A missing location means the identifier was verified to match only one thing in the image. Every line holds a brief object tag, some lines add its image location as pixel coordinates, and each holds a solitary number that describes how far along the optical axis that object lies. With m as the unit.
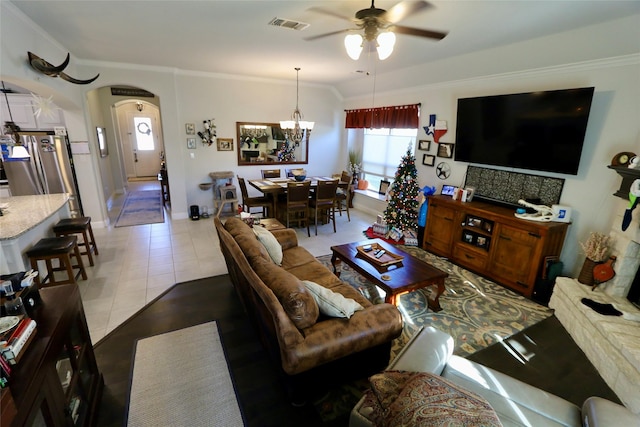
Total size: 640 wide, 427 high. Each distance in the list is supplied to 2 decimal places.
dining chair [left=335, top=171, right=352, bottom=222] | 5.87
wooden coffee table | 2.70
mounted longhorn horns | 3.00
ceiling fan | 2.05
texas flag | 4.69
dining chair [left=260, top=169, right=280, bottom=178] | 6.32
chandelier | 6.14
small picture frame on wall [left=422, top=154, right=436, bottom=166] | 4.97
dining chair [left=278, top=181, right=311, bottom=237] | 4.95
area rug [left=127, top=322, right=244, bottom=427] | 1.84
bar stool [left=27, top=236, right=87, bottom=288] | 2.88
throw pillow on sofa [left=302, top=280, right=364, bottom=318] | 1.89
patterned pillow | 0.94
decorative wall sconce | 5.78
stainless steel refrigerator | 4.54
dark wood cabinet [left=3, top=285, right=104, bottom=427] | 1.12
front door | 9.84
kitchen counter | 2.41
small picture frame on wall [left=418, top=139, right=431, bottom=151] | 5.03
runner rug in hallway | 5.71
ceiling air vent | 2.84
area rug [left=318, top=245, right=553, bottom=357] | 2.65
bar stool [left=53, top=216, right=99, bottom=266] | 3.48
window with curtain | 5.84
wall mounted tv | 3.06
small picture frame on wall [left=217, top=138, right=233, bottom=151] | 6.04
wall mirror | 6.27
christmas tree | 4.78
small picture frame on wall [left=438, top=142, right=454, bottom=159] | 4.63
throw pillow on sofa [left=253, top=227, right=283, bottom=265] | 2.81
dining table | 5.12
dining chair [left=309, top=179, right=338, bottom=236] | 5.17
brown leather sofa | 1.68
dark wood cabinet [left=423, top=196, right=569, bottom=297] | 3.20
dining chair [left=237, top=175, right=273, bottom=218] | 5.21
